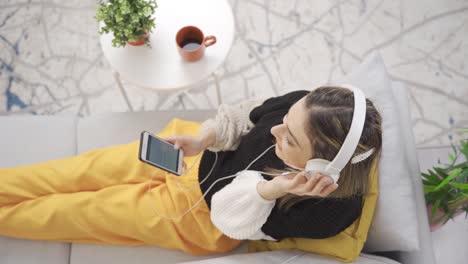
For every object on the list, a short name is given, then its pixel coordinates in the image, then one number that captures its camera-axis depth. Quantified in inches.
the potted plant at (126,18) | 53.4
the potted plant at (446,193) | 48.1
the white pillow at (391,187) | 45.6
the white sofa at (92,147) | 48.6
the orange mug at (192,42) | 56.5
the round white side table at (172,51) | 59.2
